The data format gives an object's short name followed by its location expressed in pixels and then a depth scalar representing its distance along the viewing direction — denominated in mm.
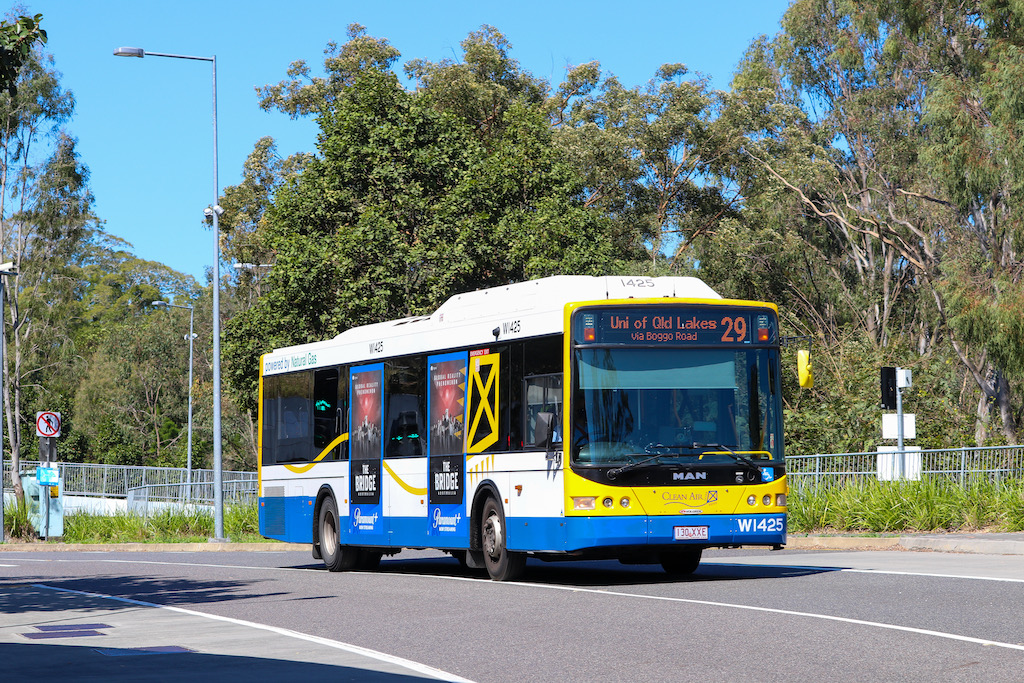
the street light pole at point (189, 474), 45450
